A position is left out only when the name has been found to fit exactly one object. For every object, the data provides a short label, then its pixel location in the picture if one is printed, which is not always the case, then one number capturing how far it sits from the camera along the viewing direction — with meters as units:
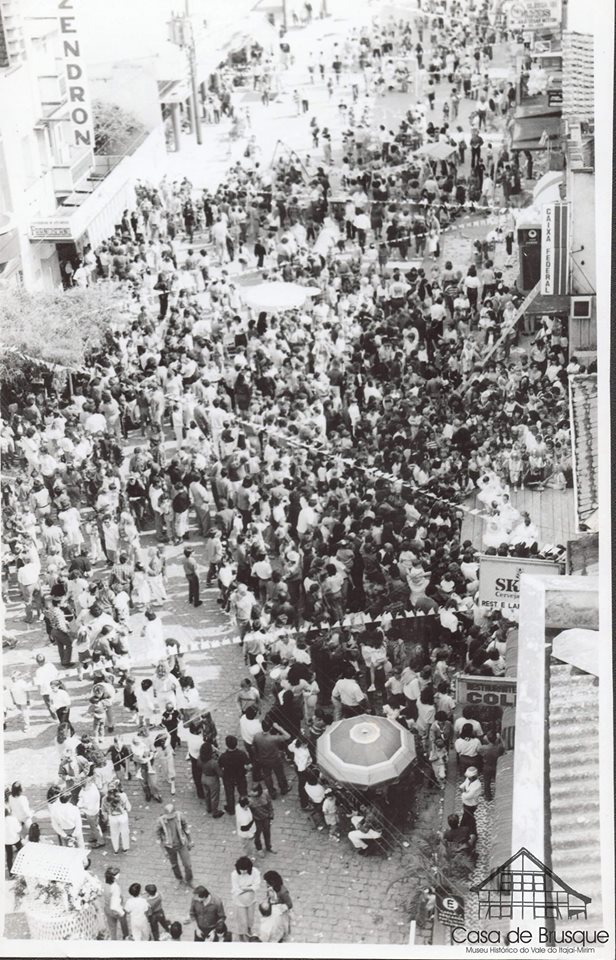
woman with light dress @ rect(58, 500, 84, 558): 19.50
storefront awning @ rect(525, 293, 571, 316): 20.57
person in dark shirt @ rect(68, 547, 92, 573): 18.62
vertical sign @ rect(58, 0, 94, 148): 19.31
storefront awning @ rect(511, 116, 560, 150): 30.16
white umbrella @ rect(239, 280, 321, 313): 25.55
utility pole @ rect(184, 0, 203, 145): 21.70
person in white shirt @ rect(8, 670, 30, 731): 16.91
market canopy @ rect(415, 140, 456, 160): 31.59
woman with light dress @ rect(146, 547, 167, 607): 18.91
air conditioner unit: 19.36
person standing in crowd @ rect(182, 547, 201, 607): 18.84
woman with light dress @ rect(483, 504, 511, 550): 18.69
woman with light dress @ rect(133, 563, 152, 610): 18.64
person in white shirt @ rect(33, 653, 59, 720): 16.86
